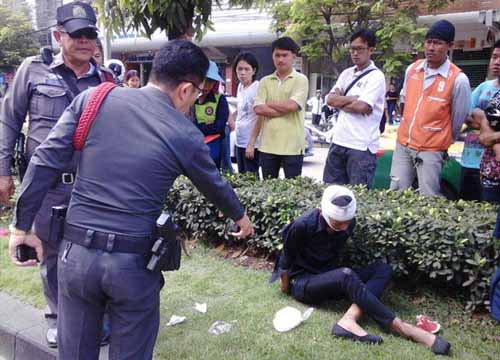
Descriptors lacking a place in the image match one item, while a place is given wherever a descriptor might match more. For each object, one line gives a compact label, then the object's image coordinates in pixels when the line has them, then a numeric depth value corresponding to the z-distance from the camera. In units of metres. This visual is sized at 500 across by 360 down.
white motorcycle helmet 6.72
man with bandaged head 2.91
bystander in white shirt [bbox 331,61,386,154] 4.09
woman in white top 5.02
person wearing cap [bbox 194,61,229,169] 4.68
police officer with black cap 2.63
